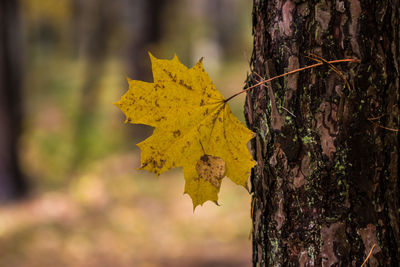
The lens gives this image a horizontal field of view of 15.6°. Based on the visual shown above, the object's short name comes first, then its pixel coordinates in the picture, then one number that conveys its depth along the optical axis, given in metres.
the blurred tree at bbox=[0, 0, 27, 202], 4.66
